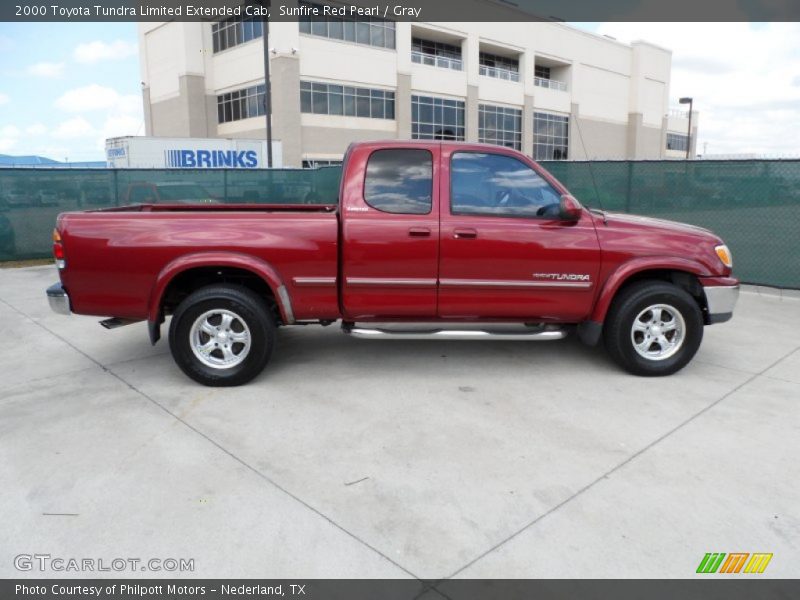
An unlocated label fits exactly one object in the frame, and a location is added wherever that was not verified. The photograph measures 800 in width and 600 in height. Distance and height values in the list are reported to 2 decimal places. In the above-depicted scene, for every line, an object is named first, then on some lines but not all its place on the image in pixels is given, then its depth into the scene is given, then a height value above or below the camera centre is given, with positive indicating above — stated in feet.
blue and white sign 79.20 +6.11
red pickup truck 15.49 -1.81
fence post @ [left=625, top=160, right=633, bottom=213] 34.55 +0.31
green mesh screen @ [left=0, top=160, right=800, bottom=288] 29.40 +0.27
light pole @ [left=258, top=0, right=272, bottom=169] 68.90 +13.36
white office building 115.55 +24.94
